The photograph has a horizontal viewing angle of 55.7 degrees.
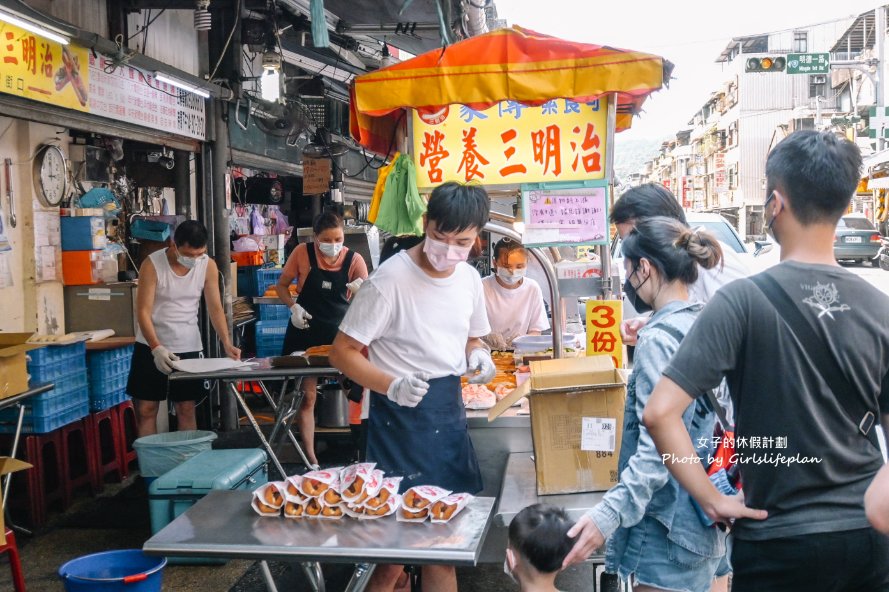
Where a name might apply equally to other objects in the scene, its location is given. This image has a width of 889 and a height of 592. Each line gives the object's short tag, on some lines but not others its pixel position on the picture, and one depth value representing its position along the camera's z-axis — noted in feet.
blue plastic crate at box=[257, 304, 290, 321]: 34.60
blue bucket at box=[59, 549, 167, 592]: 12.39
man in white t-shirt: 11.90
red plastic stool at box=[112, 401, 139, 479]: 24.14
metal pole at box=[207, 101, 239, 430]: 29.12
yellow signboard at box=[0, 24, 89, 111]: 17.72
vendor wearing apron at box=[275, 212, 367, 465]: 24.47
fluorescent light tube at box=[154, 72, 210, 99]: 23.47
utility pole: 85.61
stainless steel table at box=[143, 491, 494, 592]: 9.42
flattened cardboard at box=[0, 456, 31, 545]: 14.29
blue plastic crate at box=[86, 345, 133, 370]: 22.75
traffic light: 62.28
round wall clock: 23.27
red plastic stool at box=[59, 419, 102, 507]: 21.75
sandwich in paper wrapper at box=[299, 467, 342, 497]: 10.76
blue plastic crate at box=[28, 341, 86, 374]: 20.06
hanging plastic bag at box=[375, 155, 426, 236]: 15.43
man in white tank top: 21.66
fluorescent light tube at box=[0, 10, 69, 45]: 16.26
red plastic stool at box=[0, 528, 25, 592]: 14.03
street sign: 70.64
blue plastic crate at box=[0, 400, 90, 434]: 20.06
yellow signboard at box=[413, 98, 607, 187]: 16.30
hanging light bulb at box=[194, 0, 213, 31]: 24.61
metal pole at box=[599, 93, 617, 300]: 15.88
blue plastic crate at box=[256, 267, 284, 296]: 37.50
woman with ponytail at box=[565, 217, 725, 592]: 8.86
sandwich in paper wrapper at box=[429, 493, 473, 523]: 10.34
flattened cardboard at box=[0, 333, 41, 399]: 16.40
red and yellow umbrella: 14.32
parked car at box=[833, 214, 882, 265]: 93.40
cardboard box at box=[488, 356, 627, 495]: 12.05
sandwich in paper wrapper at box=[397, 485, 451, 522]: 10.37
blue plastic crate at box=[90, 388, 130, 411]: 22.88
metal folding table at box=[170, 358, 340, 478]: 18.04
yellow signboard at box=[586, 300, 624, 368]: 15.81
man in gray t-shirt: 7.04
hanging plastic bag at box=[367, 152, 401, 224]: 15.93
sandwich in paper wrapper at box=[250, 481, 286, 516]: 10.70
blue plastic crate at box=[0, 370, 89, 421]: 19.99
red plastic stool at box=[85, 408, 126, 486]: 23.35
